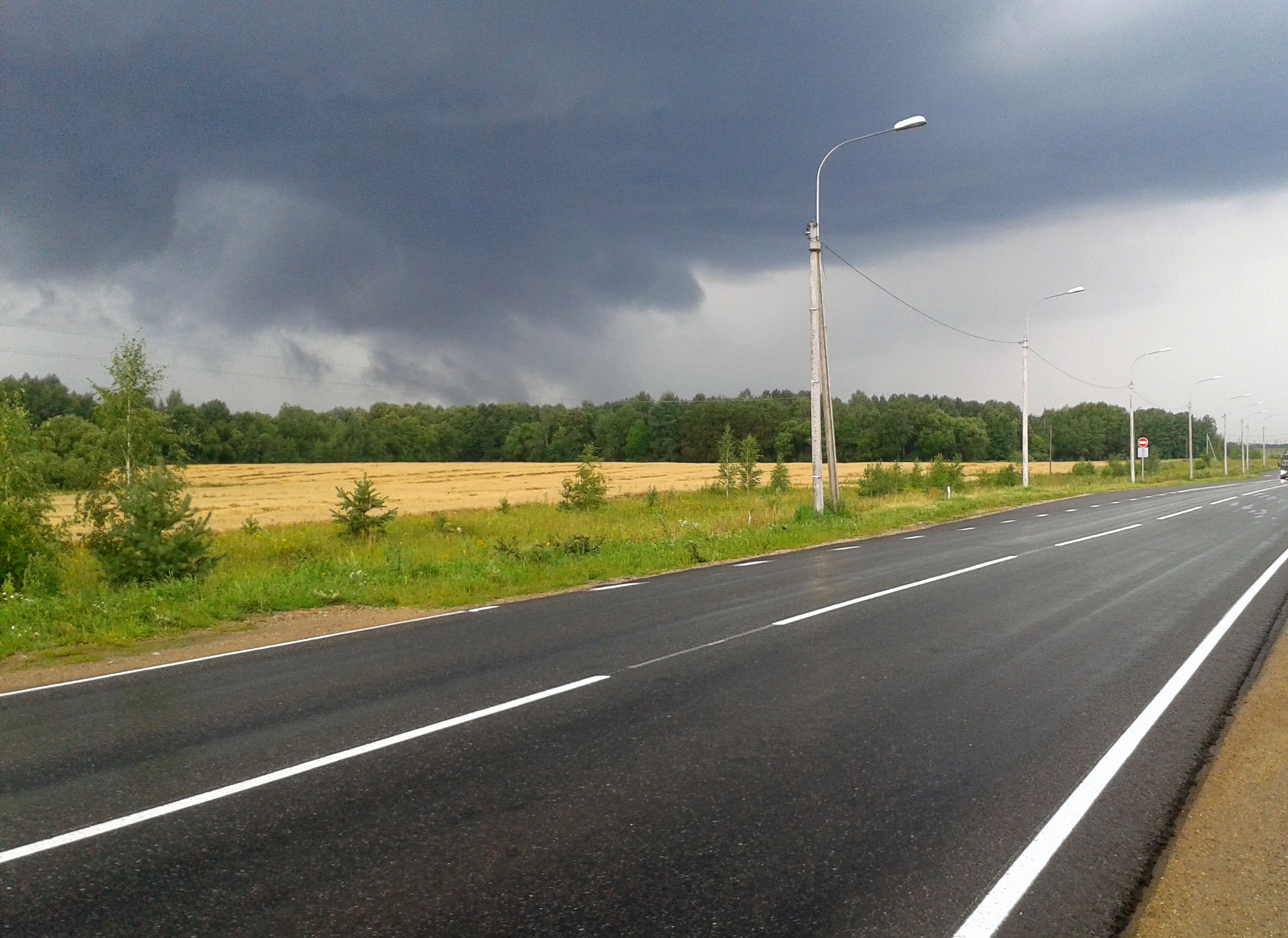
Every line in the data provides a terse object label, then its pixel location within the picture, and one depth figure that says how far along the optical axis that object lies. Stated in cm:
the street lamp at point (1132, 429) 5869
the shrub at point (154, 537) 1335
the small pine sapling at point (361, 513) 2661
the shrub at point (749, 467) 5050
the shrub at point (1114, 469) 7394
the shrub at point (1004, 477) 5434
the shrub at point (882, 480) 4541
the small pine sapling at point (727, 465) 4981
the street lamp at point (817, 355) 2444
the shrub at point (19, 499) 1481
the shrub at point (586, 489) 3847
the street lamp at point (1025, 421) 4350
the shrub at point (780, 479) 5087
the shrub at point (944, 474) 4850
